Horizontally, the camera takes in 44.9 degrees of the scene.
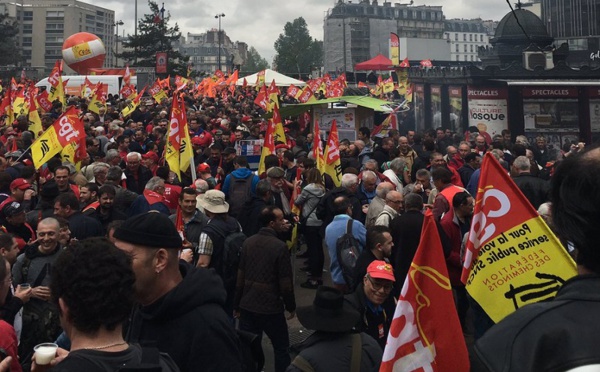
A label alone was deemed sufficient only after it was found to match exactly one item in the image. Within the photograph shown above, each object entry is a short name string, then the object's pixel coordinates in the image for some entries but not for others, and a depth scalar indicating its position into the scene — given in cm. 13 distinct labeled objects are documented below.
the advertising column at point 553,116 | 1794
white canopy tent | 3197
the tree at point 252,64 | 17938
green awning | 1595
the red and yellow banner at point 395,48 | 8300
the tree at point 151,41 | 7412
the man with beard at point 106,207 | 760
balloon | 4183
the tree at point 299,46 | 12556
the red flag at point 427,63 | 6619
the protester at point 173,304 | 290
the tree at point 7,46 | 8206
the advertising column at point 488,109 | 1872
